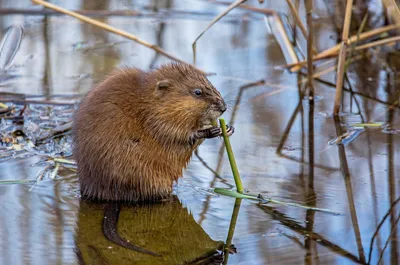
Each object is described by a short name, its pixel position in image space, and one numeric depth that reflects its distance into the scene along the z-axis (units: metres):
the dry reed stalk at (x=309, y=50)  10.07
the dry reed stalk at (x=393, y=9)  8.12
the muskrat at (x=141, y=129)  7.30
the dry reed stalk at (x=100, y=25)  10.31
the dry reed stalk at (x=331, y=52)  11.65
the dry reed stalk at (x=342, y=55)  9.71
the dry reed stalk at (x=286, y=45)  11.97
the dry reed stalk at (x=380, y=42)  10.20
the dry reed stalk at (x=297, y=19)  10.48
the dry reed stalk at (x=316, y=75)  10.92
